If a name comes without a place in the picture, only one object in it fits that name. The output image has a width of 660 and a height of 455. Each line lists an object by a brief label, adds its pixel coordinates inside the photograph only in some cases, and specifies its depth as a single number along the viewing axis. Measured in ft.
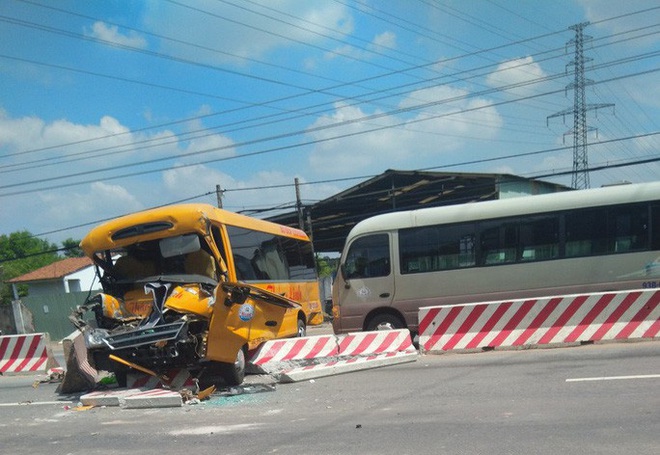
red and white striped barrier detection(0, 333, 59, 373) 47.60
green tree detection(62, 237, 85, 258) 267.29
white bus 43.37
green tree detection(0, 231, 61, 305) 281.58
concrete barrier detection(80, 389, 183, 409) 28.94
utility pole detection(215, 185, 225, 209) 103.76
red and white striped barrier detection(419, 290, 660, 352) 36.78
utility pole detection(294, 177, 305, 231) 92.81
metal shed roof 89.61
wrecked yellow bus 30.45
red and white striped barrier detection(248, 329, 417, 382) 35.56
